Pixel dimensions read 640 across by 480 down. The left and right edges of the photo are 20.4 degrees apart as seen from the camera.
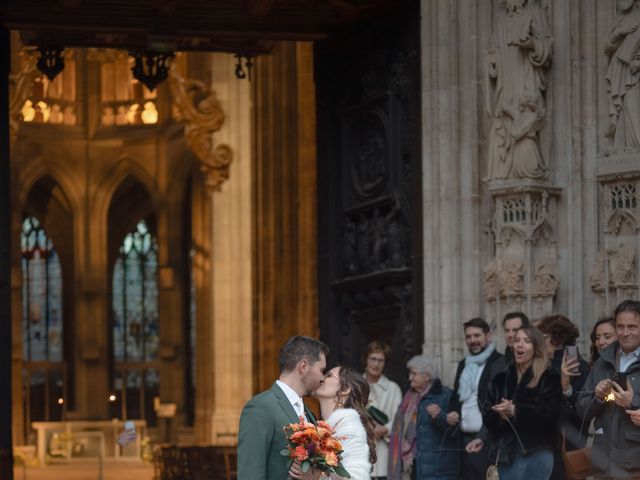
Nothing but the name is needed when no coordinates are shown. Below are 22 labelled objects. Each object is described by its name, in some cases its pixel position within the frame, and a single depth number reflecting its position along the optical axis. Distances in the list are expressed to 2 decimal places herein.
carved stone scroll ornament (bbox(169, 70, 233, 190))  27.00
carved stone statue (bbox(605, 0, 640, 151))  12.55
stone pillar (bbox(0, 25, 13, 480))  14.75
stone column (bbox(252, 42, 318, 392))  21.94
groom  7.72
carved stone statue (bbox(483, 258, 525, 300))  13.08
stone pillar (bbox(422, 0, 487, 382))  13.78
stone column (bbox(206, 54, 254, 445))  27.78
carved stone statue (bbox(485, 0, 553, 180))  13.14
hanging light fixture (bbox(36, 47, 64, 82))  16.58
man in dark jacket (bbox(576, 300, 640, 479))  9.88
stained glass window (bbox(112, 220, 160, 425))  40.91
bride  8.77
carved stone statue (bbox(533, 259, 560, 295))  12.99
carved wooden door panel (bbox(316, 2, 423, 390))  14.71
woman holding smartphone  10.71
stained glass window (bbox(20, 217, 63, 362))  41.34
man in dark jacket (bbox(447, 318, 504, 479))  12.16
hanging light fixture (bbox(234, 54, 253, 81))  17.20
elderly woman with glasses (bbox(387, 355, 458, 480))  12.91
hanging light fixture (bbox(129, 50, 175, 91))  16.91
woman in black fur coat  10.63
